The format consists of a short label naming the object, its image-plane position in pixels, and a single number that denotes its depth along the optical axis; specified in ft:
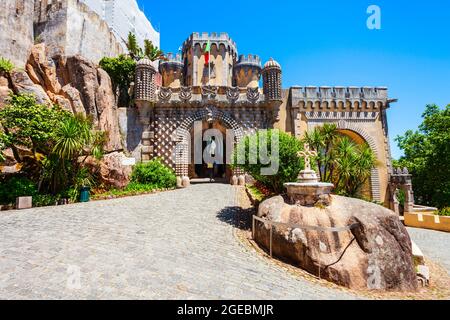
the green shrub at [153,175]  53.67
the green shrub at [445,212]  52.54
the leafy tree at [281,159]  32.01
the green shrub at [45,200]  37.62
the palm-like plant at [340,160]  41.88
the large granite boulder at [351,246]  19.60
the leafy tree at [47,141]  37.52
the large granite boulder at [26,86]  51.84
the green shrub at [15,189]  36.81
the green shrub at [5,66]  50.90
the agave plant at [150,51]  95.20
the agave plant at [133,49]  91.15
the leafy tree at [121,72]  77.30
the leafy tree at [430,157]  80.84
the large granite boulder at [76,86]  57.93
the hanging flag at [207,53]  102.32
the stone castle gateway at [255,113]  64.80
